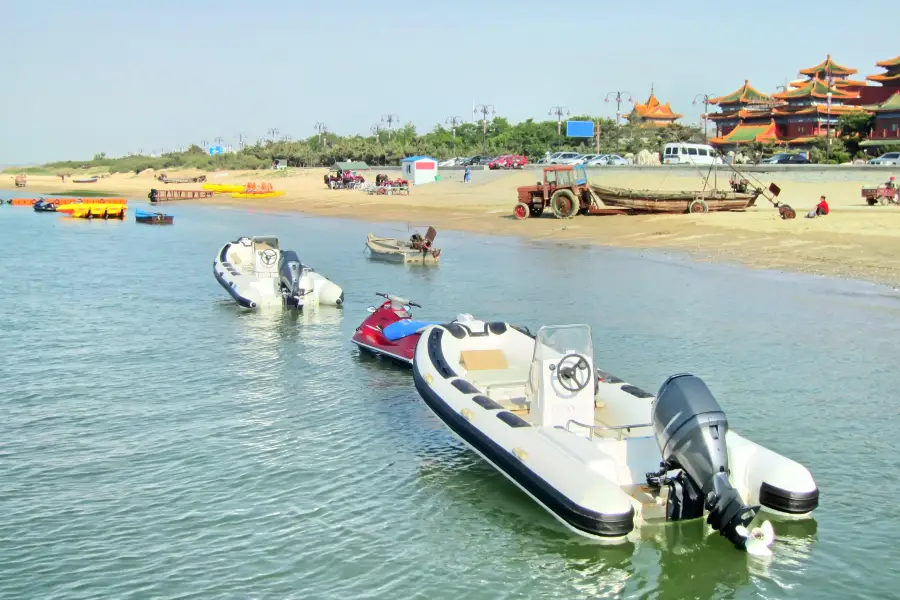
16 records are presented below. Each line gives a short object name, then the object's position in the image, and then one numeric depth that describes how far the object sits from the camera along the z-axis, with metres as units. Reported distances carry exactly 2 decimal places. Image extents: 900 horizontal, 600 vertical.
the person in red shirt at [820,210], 32.97
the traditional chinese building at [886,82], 61.88
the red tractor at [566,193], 38.78
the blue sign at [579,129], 80.31
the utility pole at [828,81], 52.28
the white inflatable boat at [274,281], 21.16
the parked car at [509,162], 64.20
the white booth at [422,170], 66.19
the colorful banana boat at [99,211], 54.72
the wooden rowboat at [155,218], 49.97
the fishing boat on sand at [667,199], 37.44
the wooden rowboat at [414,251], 29.77
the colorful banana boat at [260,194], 69.54
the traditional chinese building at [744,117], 68.50
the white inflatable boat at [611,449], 8.50
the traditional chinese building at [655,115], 94.31
